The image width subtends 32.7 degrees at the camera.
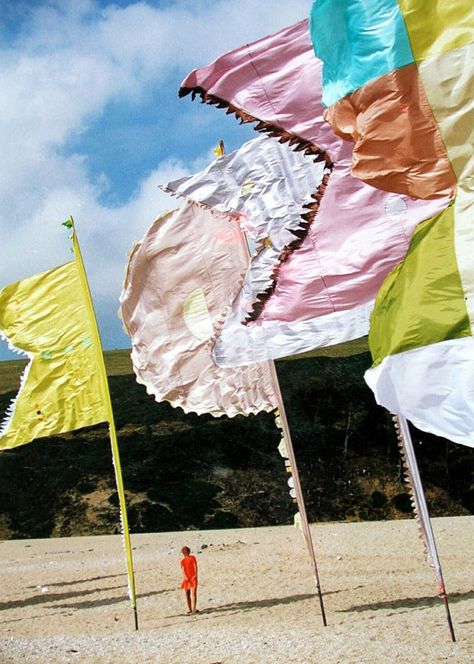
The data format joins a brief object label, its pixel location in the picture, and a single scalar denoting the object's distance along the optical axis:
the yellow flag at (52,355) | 12.48
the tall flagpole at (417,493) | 9.79
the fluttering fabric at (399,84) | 6.53
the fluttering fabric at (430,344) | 6.16
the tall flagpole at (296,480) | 11.70
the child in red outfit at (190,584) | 14.38
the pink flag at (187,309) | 12.70
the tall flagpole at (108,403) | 12.43
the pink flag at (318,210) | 8.57
